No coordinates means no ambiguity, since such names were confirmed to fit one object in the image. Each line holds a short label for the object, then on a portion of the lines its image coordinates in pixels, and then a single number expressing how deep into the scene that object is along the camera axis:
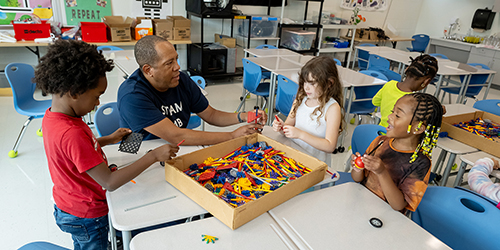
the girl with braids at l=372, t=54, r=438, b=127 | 2.40
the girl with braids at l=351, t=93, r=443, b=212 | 1.27
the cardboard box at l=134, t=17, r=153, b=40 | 4.74
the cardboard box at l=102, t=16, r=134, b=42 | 4.50
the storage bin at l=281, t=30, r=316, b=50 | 5.86
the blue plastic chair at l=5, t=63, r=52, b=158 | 2.72
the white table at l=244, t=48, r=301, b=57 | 4.37
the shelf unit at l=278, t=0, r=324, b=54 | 5.71
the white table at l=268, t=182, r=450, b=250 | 1.09
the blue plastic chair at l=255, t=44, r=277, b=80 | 4.43
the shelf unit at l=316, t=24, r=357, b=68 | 6.20
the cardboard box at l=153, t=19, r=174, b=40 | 4.78
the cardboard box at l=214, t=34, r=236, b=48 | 5.27
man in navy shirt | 1.59
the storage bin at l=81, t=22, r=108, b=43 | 4.35
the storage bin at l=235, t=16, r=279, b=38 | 5.41
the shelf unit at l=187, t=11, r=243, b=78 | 4.93
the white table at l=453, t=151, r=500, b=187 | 1.78
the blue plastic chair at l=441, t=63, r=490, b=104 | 4.49
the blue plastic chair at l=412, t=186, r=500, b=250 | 1.18
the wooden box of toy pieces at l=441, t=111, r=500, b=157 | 1.98
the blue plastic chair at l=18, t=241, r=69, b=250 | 1.08
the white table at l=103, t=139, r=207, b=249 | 1.10
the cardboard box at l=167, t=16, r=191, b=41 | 4.91
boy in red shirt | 1.09
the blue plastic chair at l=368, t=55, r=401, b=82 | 4.51
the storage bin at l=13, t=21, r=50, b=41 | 4.07
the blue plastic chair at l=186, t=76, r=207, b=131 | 2.72
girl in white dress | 1.75
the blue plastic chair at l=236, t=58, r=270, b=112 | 3.57
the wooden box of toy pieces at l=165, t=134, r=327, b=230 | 1.09
